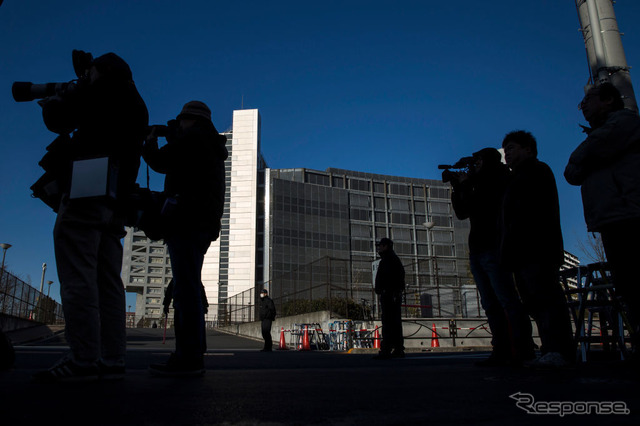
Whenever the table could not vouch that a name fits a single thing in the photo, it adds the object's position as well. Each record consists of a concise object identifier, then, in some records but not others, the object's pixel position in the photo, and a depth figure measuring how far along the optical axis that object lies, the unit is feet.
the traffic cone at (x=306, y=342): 49.44
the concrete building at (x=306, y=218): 252.83
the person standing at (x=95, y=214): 8.46
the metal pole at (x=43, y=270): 156.33
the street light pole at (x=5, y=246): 109.50
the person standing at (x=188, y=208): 10.23
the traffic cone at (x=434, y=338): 49.35
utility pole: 22.88
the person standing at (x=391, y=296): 24.17
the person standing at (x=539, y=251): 11.49
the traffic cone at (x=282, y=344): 53.98
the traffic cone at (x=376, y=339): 45.00
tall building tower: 263.90
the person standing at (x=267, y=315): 46.47
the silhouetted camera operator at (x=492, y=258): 13.91
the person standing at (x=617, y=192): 10.21
